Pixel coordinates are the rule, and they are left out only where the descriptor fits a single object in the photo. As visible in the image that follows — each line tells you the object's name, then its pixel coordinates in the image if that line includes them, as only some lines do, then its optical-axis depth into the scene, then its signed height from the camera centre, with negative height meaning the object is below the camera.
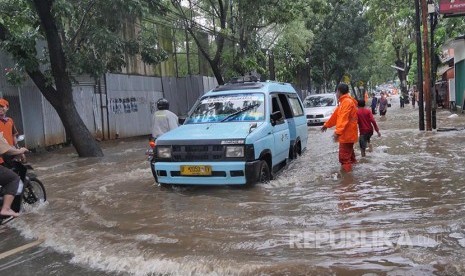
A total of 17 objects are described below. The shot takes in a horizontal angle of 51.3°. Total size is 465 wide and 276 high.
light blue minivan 7.25 -0.52
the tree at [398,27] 24.38 +4.33
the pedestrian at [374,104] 27.79 -0.36
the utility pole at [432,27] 15.66 +2.55
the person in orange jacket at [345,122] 8.32 -0.39
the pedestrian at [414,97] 37.53 -0.13
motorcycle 6.43 -1.02
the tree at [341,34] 35.69 +4.88
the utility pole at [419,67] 15.65 +0.94
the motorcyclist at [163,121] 9.37 -0.21
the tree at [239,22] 18.55 +3.41
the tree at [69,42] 11.77 +1.95
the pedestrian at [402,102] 38.69 -0.47
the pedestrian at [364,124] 10.89 -0.59
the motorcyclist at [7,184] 6.10 -0.81
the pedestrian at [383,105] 25.95 -0.45
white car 20.22 -0.23
